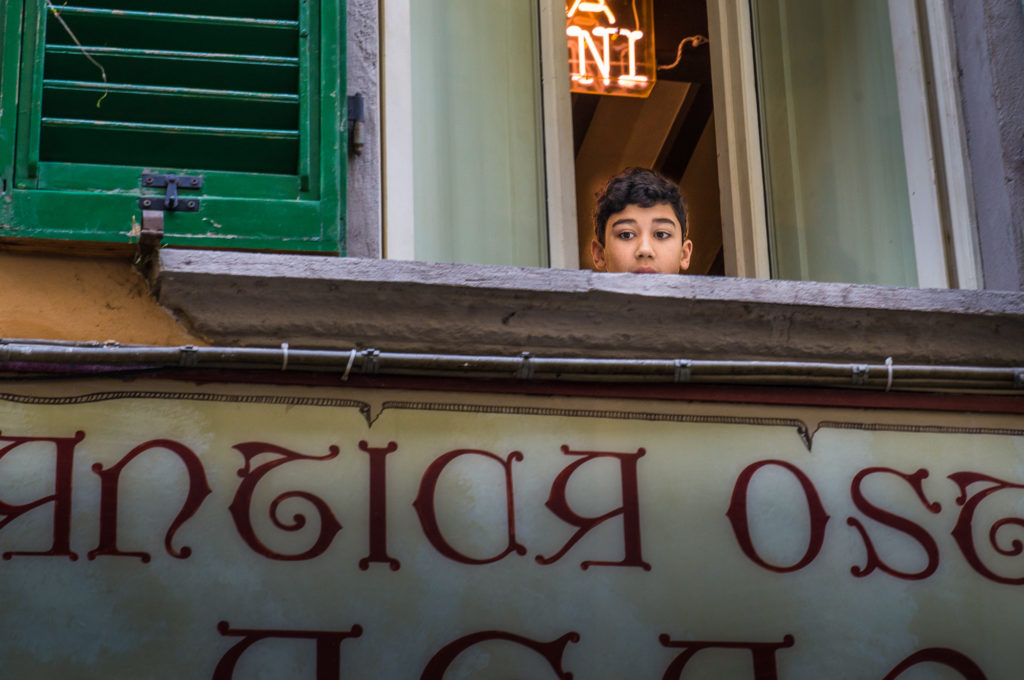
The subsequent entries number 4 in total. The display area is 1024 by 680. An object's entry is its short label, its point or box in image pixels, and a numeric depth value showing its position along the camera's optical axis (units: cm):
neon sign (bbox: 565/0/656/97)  1252
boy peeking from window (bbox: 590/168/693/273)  924
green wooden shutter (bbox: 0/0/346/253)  752
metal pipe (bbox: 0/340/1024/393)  710
